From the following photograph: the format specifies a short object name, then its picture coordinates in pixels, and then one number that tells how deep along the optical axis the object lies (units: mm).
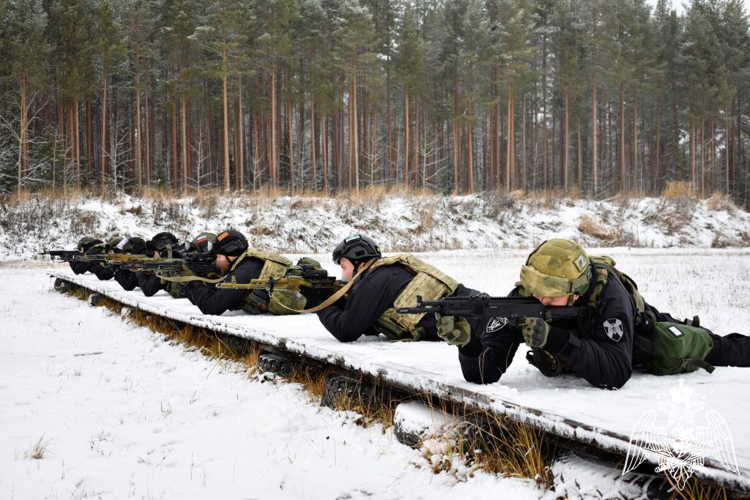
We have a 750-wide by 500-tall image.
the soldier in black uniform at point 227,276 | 6914
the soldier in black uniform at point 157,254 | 9945
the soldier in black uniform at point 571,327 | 2992
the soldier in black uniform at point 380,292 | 4750
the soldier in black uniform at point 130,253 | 11117
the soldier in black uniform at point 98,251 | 13406
